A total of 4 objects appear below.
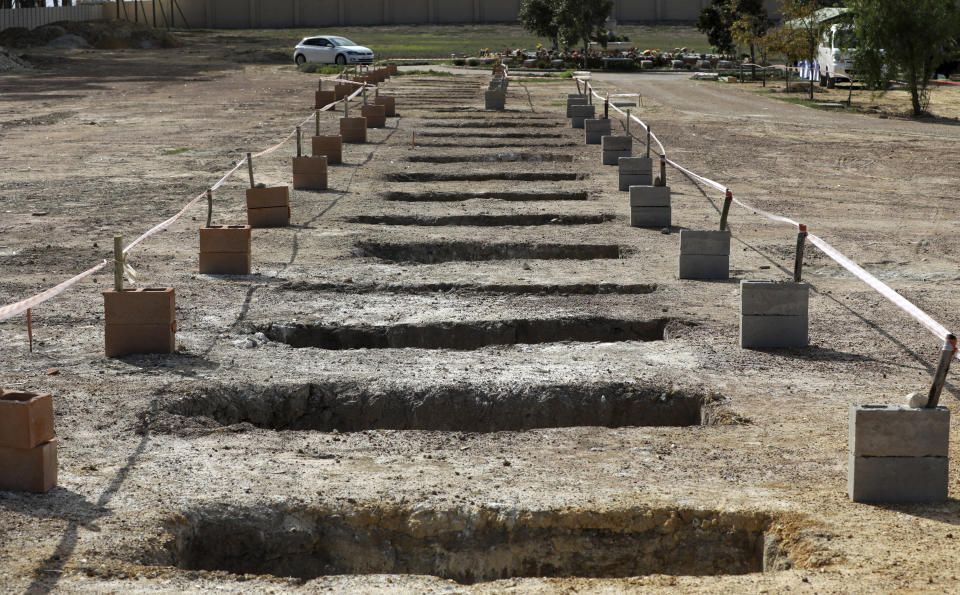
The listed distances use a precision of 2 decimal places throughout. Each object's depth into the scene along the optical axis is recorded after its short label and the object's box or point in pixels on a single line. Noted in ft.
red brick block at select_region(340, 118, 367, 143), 71.10
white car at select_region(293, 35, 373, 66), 160.97
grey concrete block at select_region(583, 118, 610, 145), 71.56
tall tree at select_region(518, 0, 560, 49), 186.91
